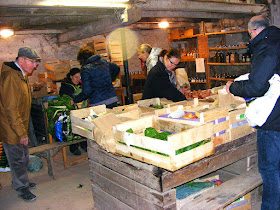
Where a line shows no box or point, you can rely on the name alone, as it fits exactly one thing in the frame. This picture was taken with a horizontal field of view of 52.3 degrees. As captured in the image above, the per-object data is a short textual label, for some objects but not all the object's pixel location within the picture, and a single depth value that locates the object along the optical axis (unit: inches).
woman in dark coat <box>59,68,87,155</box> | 230.8
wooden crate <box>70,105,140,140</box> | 130.3
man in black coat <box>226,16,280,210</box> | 100.4
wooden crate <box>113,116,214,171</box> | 87.4
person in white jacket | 207.5
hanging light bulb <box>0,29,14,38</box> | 260.5
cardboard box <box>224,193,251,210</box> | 119.4
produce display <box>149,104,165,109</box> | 160.0
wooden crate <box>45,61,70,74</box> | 300.7
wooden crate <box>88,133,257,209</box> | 94.3
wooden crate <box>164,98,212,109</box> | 146.8
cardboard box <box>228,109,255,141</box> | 113.6
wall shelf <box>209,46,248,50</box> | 296.5
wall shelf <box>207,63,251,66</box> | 292.8
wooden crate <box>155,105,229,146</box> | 103.1
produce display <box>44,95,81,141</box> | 189.9
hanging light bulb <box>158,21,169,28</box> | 325.1
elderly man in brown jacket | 148.2
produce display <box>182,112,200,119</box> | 111.3
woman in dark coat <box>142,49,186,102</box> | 174.9
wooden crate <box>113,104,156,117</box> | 152.9
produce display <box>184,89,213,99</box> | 193.2
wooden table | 185.6
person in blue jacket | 180.9
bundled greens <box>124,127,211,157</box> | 92.3
